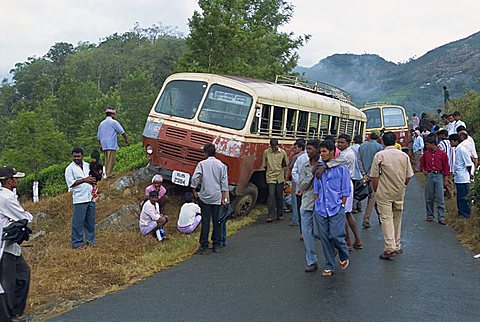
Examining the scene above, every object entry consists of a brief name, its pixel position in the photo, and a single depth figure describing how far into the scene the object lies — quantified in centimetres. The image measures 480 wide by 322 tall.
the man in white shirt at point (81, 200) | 864
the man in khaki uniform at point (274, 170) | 1122
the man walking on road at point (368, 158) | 1013
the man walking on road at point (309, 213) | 734
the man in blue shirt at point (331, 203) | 699
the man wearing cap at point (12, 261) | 571
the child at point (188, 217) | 993
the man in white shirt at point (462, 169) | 1027
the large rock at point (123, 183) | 1265
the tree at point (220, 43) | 1716
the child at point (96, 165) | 1039
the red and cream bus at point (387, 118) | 2203
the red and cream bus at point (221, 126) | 1098
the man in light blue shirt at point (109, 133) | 1252
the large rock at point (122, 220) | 1059
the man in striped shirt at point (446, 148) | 1104
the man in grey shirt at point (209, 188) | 871
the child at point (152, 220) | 958
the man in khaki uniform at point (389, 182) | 787
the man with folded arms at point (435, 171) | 1038
